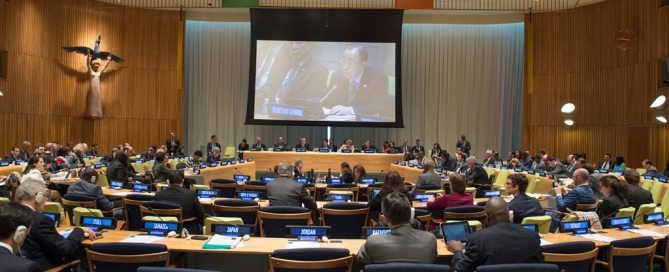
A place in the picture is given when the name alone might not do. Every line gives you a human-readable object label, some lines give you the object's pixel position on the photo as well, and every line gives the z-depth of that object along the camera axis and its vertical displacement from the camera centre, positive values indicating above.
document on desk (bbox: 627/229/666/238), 5.79 -0.96
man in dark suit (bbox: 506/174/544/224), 6.52 -0.76
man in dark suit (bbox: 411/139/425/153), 19.99 -0.54
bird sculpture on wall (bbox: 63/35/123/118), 20.73 +1.98
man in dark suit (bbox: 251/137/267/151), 20.51 -0.54
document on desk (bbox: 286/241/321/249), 4.98 -0.96
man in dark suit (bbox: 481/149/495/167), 17.02 -0.71
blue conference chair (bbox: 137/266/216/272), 3.24 -0.78
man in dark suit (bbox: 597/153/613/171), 15.82 -0.79
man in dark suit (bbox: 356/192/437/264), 4.07 -0.76
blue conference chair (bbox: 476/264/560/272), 3.63 -0.83
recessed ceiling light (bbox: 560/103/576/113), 20.75 +0.92
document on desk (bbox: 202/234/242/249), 4.89 -0.94
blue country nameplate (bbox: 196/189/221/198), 8.54 -0.92
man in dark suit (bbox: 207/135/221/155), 20.57 -0.52
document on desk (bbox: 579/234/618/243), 5.45 -0.96
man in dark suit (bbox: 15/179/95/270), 4.44 -0.80
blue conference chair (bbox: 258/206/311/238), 6.49 -0.95
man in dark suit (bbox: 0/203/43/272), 3.08 -0.61
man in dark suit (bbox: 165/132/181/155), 20.80 -0.55
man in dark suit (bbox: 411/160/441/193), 10.33 -0.78
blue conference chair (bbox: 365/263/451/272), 3.60 -0.82
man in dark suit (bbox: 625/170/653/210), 8.15 -0.83
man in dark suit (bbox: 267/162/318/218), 7.46 -0.79
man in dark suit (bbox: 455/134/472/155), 19.69 -0.40
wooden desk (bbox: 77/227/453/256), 4.79 -0.96
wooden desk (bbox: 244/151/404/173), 19.58 -0.92
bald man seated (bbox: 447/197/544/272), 4.05 -0.76
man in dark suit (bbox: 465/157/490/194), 12.32 -0.86
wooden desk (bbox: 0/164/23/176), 11.67 -0.84
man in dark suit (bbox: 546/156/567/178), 13.52 -0.83
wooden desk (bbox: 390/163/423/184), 15.76 -1.09
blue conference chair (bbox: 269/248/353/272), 4.21 -0.91
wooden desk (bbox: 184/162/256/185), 13.83 -1.06
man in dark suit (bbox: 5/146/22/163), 13.84 -0.70
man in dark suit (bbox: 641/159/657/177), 12.88 -0.77
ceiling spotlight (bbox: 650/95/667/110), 16.27 +0.91
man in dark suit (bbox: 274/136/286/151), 20.55 -0.53
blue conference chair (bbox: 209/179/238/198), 10.55 -1.01
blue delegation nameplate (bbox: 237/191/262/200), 8.68 -0.94
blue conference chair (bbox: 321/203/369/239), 7.01 -1.02
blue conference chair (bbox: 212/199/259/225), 7.20 -0.95
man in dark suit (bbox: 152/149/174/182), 10.73 -0.72
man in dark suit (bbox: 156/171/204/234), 6.85 -0.82
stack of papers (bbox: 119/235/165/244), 5.12 -0.96
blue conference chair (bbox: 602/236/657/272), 5.02 -1.00
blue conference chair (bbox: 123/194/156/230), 7.43 -1.01
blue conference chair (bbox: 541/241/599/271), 4.62 -0.94
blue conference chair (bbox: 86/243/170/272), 4.38 -0.94
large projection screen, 22.16 +2.38
